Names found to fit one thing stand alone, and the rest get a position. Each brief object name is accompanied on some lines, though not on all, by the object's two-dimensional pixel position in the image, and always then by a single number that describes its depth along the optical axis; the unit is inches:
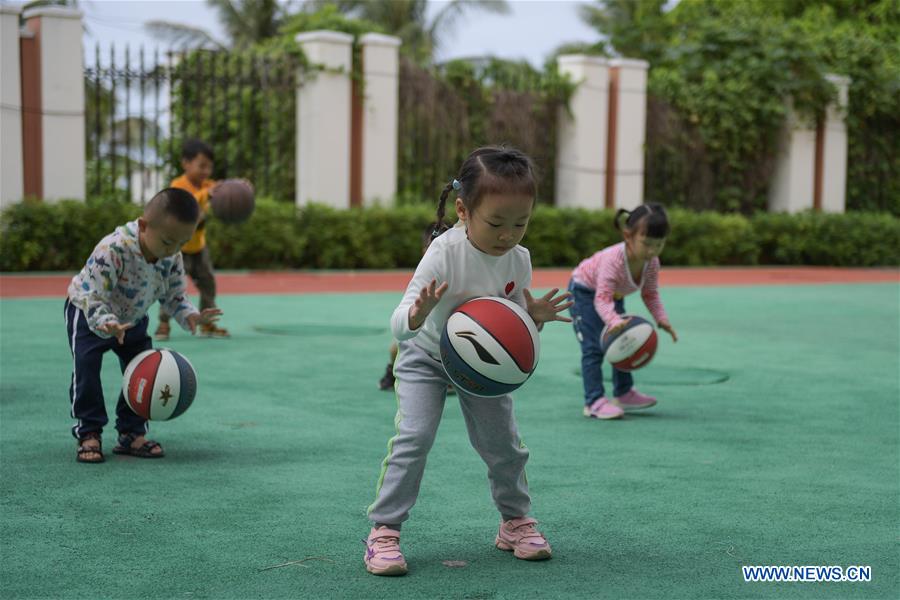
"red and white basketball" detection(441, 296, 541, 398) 145.3
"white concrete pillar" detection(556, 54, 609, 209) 875.4
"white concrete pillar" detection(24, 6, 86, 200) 645.9
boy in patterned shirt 197.9
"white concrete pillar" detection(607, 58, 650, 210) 895.7
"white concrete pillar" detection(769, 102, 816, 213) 984.9
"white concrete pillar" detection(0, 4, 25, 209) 630.5
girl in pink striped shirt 245.3
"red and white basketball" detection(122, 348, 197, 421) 200.2
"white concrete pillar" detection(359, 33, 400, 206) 768.9
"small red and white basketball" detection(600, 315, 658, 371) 250.7
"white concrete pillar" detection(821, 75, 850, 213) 1003.9
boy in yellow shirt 364.2
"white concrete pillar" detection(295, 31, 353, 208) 746.2
